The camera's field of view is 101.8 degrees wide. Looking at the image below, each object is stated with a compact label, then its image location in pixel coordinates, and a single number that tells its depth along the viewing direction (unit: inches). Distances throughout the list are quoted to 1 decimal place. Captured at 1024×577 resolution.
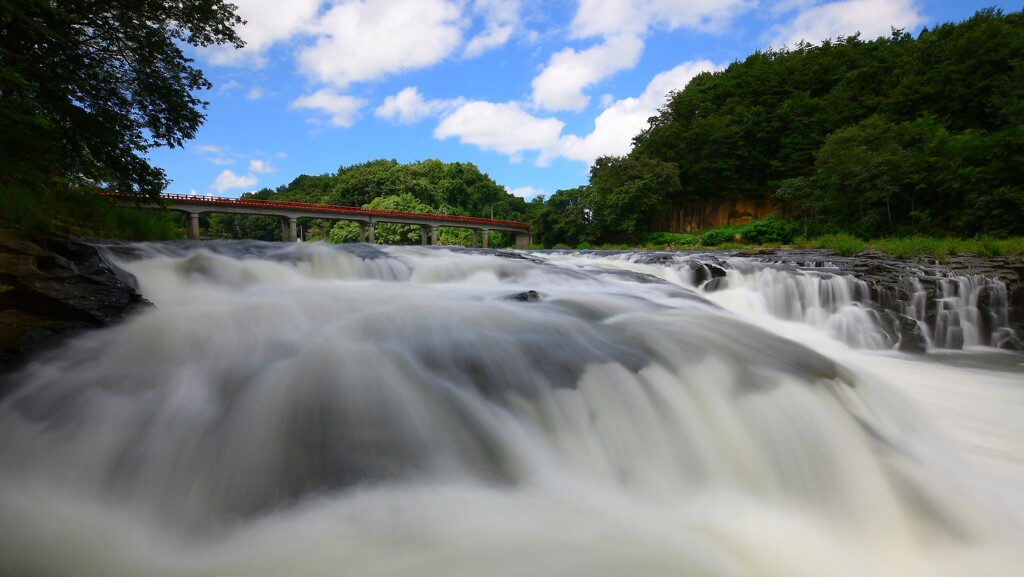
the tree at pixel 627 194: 1603.1
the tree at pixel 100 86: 269.4
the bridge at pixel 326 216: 1498.5
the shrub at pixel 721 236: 1485.0
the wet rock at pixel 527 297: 233.2
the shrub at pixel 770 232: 1348.4
